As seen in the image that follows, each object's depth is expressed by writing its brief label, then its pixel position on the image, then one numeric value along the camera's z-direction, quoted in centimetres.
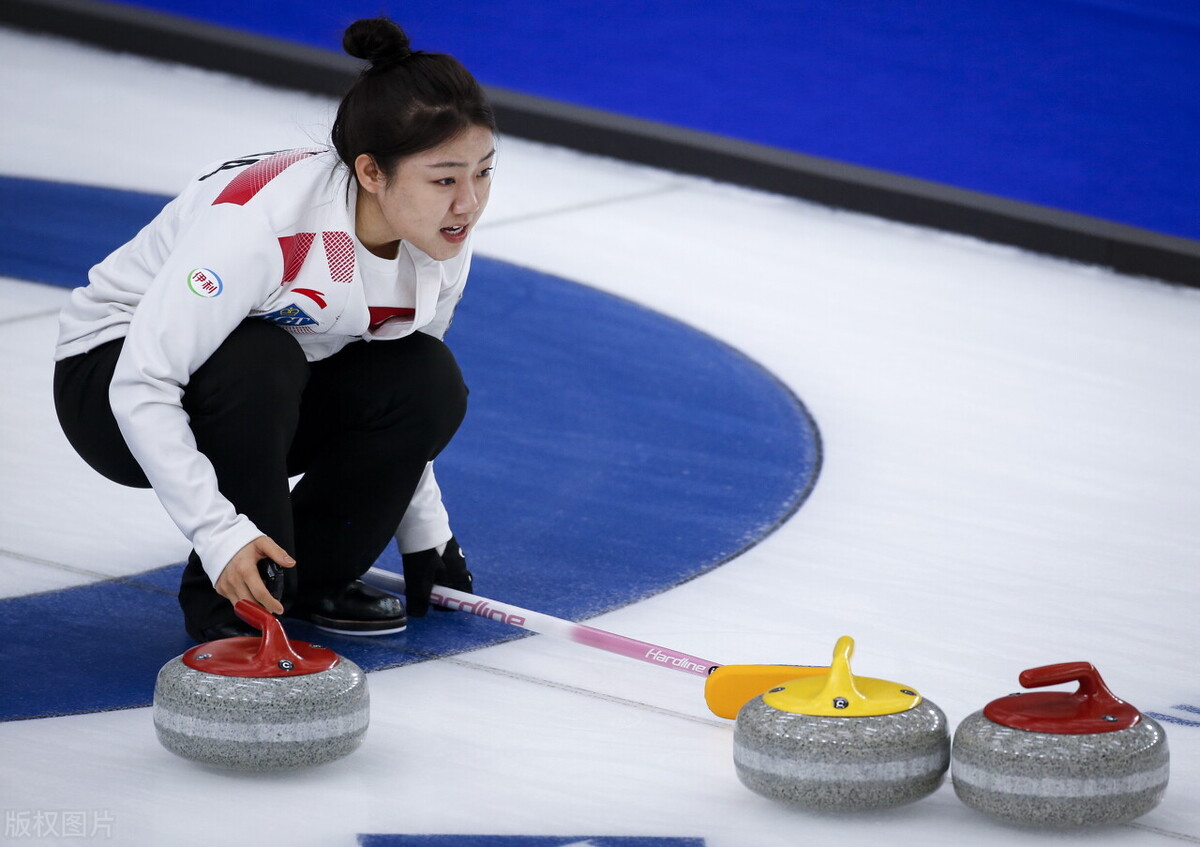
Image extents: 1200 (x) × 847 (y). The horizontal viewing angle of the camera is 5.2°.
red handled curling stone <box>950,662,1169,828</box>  1717
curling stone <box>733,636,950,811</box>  1720
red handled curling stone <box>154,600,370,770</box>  1724
